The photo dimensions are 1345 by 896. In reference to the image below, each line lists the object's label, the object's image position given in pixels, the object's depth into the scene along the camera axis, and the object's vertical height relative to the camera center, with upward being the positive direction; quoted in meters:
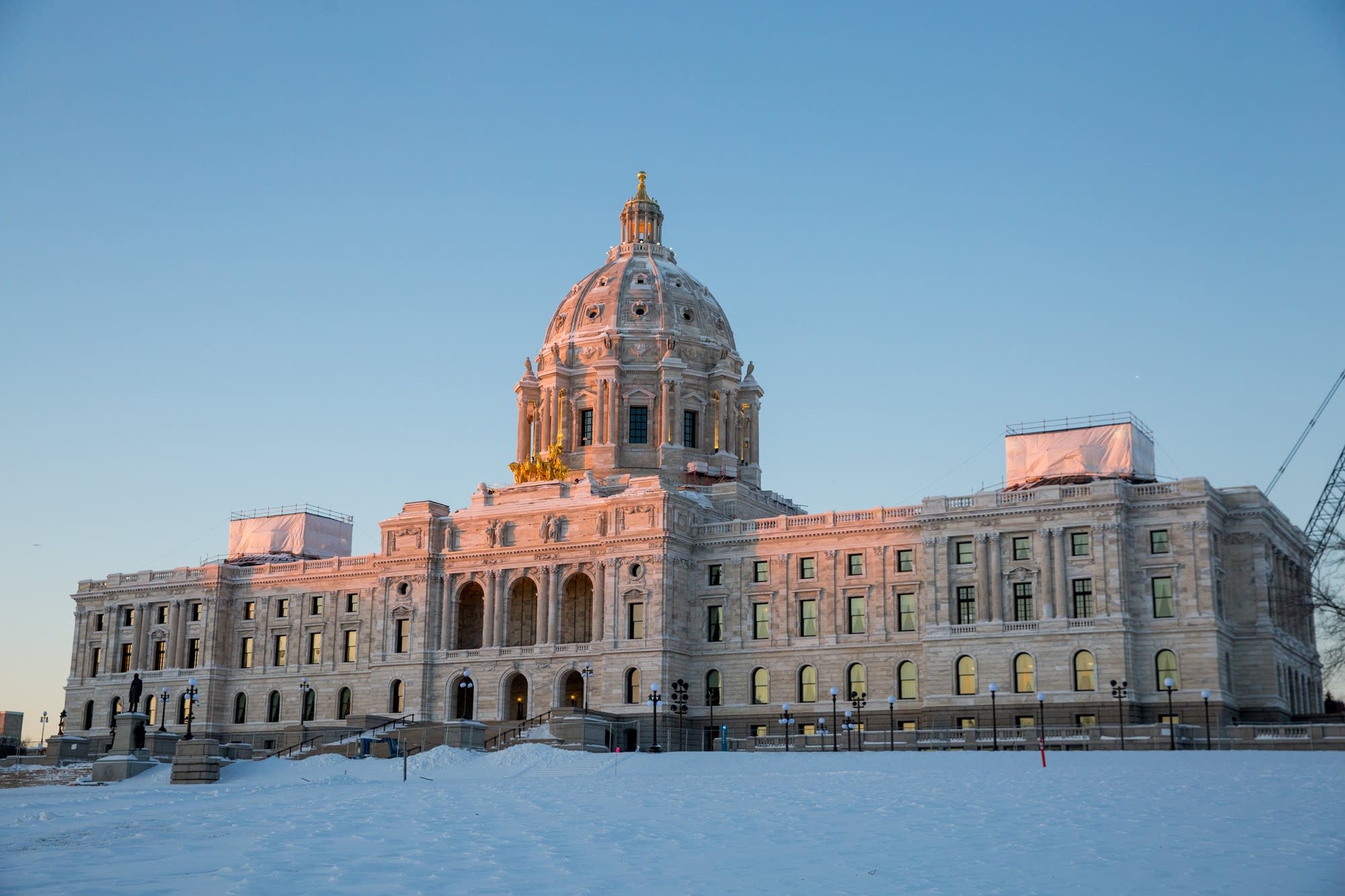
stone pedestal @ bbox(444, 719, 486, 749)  68.38 +0.55
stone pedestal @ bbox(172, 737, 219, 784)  53.75 -0.68
